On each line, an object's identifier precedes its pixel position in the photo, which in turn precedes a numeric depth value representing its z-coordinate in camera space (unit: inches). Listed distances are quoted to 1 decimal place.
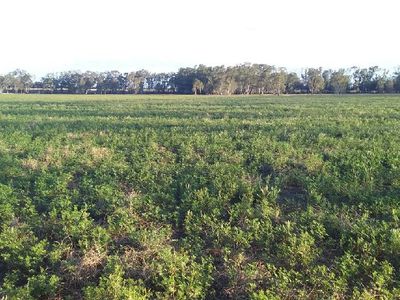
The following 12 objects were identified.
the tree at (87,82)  5305.1
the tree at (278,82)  4963.1
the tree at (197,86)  4633.4
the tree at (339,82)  4711.4
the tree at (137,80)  5423.2
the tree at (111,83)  5423.2
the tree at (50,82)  5575.8
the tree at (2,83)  5582.2
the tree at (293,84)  5152.6
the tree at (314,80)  4889.3
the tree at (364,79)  4645.7
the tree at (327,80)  4965.6
